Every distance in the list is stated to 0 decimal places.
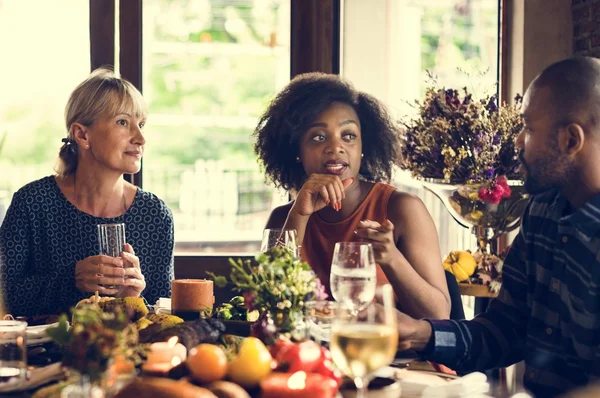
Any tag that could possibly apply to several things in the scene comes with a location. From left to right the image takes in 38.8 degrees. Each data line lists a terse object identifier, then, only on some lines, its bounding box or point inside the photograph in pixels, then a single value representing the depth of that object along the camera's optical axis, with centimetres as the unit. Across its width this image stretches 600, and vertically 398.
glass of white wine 124
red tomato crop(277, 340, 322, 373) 136
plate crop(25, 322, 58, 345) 181
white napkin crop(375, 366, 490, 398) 146
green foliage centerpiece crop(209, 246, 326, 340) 166
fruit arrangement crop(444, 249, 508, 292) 316
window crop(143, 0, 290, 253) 401
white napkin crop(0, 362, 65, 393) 143
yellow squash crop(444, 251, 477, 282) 317
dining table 147
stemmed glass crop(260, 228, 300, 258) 211
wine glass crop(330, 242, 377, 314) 165
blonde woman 276
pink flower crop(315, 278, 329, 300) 171
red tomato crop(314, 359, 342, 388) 136
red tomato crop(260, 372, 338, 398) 128
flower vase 319
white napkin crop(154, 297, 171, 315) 220
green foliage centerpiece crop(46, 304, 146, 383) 119
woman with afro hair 241
